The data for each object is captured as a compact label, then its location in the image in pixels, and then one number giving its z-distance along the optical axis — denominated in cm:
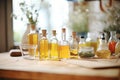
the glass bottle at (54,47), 162
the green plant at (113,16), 255
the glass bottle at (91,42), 181
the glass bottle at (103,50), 164
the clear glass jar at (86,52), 161
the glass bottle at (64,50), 162
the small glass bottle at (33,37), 180
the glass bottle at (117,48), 169
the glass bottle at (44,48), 161
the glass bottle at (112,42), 178
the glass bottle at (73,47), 173
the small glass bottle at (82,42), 178
